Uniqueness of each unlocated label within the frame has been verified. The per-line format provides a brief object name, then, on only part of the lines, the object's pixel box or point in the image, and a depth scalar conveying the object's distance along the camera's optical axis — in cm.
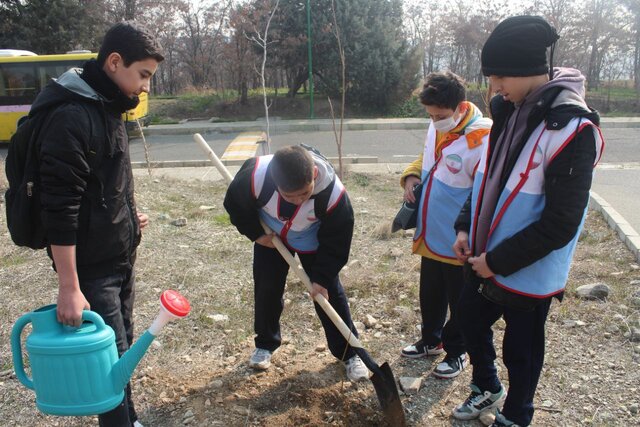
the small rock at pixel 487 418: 239
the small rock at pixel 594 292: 345
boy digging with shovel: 208
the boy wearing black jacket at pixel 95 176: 165
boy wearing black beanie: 174
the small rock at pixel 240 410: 247
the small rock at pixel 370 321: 328
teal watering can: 168
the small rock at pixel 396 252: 436
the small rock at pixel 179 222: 521
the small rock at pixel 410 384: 264
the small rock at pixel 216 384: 268
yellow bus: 1228
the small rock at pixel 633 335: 296
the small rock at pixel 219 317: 334
